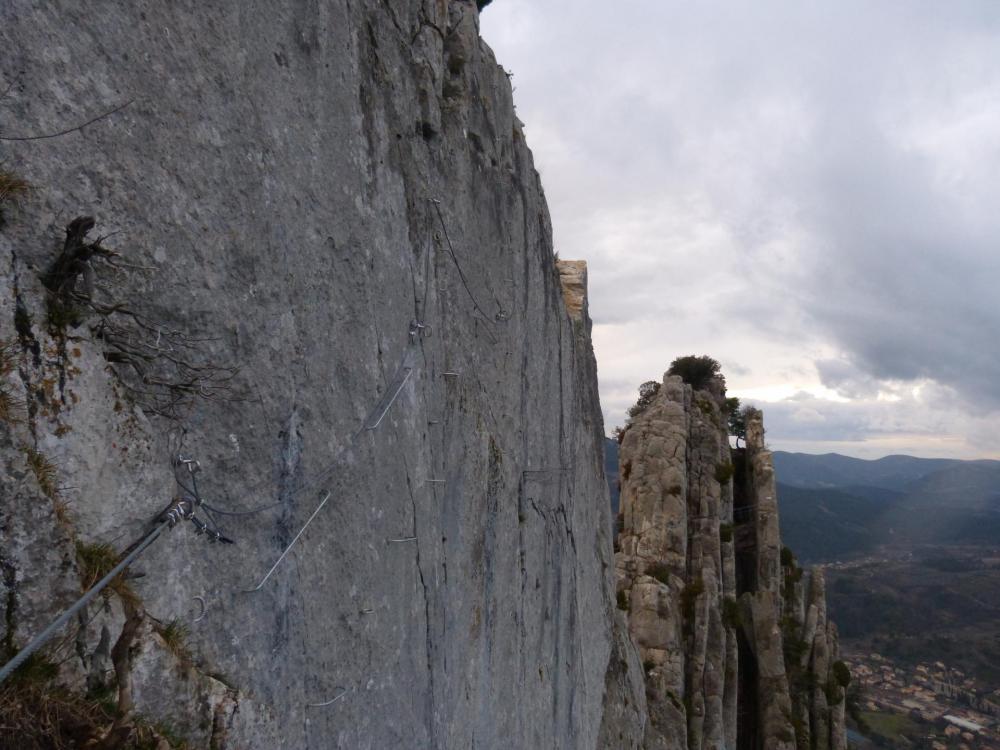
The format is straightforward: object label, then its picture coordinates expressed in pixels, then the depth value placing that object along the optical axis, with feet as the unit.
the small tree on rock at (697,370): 170.50
